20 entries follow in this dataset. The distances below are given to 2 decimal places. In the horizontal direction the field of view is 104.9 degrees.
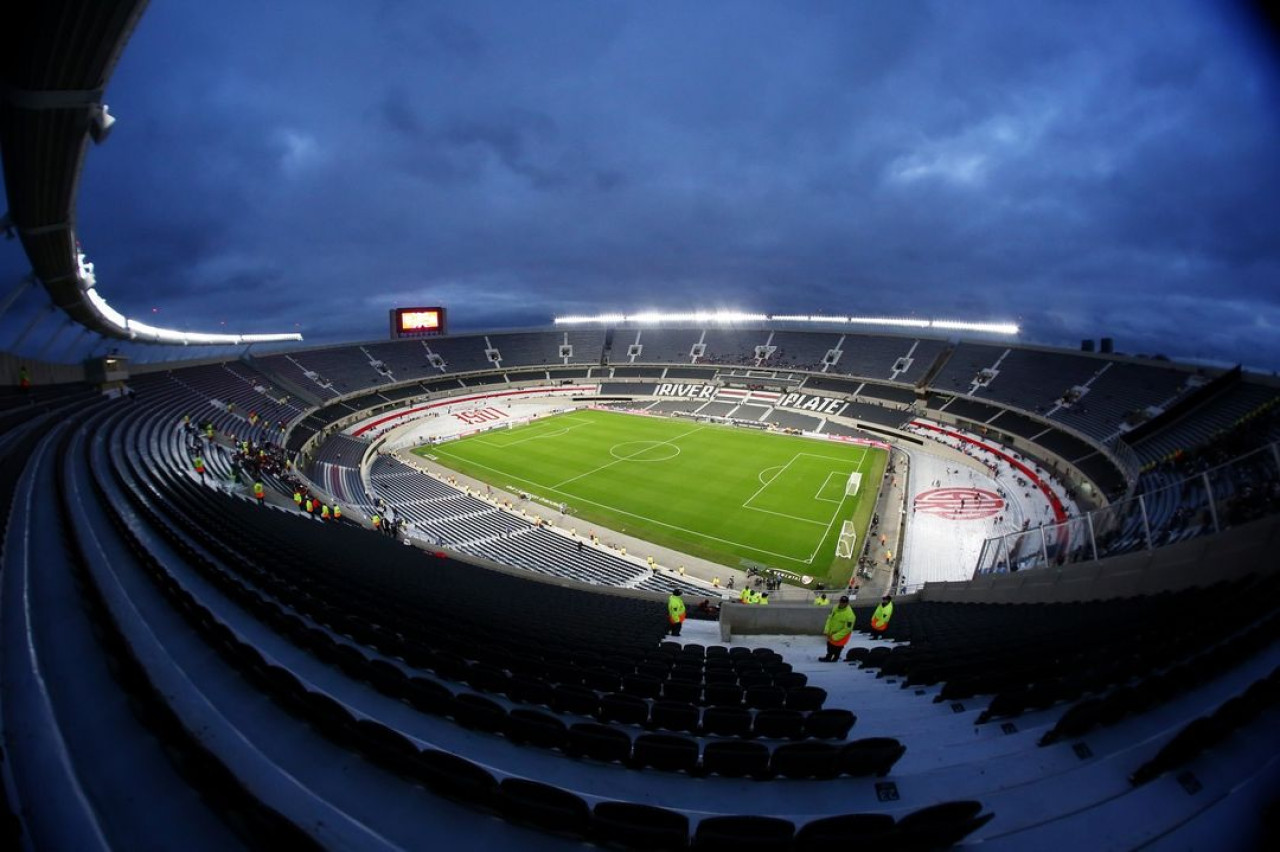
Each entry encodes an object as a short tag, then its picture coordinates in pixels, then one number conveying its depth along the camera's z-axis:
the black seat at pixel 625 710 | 5.60
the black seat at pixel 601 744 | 4.70
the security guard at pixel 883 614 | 11.57
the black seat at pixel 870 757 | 4.31
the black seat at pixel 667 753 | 4.58
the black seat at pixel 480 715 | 5.06
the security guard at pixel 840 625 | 9.62
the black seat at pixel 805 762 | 4.36
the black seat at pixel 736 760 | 4.49
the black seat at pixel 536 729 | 4.86
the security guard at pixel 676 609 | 12.53
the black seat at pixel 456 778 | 3.80
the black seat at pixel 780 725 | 5.31
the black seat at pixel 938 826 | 3.13
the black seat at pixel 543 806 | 3.56
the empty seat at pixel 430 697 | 5.27
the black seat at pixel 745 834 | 3.18
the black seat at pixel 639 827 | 3.34
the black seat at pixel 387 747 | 4.06
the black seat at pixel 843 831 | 3.15
